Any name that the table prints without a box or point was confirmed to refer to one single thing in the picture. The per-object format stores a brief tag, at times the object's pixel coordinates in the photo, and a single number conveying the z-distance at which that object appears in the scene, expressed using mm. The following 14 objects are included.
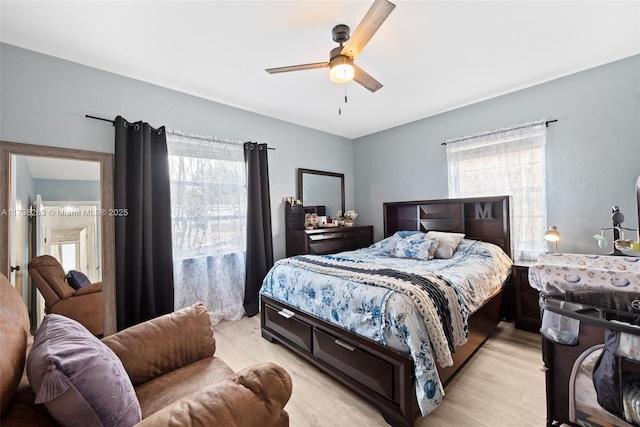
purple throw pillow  750
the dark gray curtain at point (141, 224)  2566
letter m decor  3312
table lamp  2375
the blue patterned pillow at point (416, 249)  3022
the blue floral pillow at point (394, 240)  3418
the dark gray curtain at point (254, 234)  3406
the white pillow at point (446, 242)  3006
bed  1559
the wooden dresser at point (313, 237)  3662
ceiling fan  1530
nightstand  2689
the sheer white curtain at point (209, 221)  2963
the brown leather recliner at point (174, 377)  825
